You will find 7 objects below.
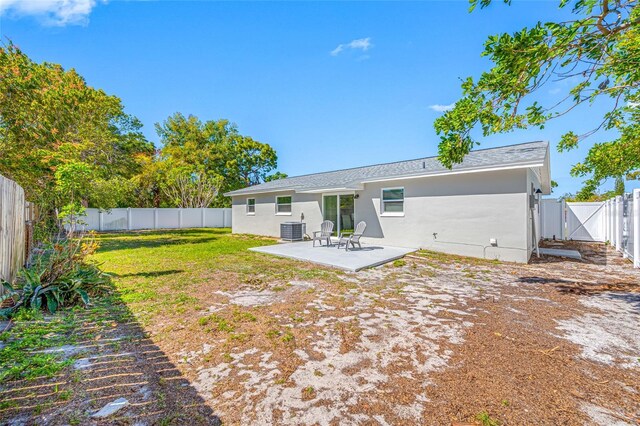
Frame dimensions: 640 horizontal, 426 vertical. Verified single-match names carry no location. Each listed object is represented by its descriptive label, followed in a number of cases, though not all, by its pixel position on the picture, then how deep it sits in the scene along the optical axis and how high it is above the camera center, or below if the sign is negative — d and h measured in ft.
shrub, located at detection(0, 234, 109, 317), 14.30 -3.77
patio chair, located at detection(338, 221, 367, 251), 31.90 -2.75
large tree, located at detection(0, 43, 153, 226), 27.35 +10.71
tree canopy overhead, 12.64 +7.42
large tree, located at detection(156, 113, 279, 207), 89.15 +21.60
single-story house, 26.61 +1.38
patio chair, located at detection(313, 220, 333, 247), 35.88 -2.18
